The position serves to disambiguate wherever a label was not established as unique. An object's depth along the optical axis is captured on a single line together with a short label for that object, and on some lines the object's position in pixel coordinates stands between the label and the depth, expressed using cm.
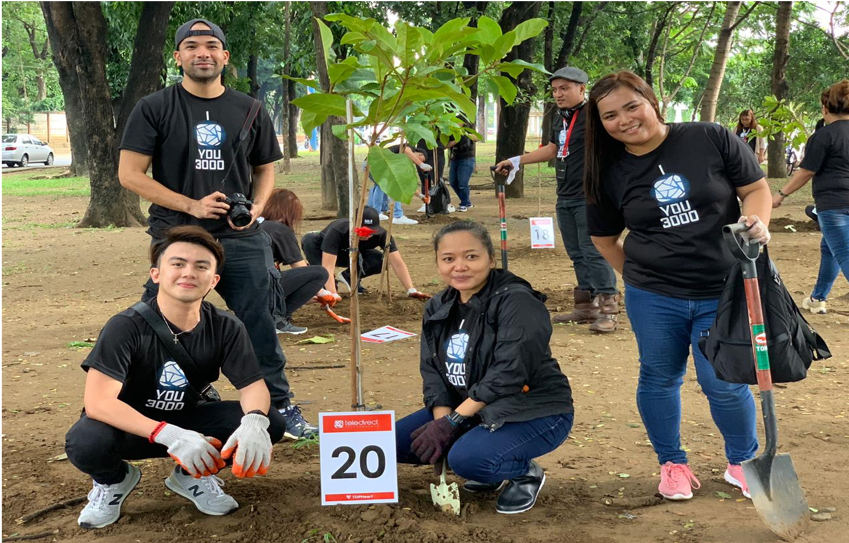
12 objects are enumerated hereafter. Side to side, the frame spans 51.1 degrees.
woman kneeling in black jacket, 327
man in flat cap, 643
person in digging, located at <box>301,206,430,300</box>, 722
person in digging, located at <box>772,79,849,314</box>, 614
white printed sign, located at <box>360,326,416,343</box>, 648
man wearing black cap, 384
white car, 3550
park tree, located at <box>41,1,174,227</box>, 1248
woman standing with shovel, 320
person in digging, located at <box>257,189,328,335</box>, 650
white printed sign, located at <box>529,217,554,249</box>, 911
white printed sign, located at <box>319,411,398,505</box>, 312
